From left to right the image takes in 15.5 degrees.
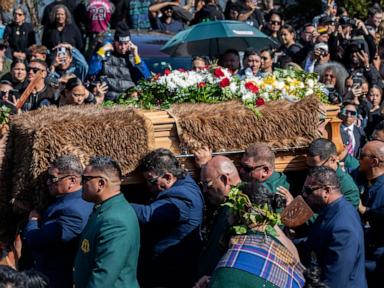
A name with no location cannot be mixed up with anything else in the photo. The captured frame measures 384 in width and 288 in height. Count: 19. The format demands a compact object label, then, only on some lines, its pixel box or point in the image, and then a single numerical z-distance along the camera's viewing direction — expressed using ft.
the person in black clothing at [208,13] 76.44
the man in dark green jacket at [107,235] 29.19
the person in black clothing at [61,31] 67.25
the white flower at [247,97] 38.50
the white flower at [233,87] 39.69
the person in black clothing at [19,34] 69.66
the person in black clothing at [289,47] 69.62
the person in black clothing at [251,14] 79.22
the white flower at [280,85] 40.09
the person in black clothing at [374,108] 58.98
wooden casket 36.54
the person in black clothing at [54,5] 70.90
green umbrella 61.31
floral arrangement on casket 39.43
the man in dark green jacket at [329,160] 36.76
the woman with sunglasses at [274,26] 77.69
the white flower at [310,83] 41.00
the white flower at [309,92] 40.19
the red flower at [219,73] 40.85
